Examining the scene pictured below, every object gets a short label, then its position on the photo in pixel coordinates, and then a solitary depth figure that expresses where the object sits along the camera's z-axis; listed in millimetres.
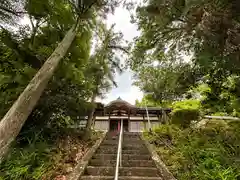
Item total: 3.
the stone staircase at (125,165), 3051
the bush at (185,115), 6148
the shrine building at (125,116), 8578
